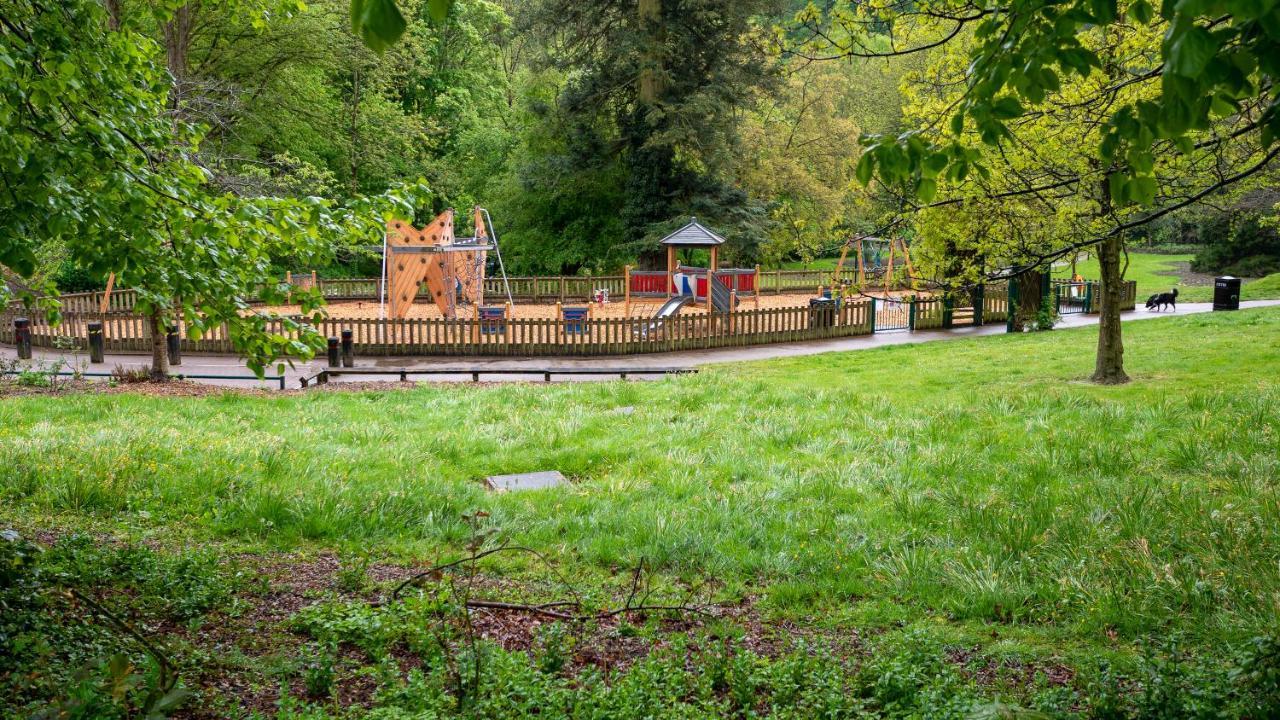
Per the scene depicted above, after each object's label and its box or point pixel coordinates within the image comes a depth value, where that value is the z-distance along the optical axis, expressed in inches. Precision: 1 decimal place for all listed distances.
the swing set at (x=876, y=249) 1460.4
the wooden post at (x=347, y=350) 870.4
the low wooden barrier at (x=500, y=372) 738.2
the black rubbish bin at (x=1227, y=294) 1171.6
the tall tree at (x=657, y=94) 1360.7
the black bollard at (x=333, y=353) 843.4
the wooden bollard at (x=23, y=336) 881.0
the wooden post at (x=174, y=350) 892.0
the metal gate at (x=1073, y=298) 1272.1
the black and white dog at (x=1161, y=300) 1238.3
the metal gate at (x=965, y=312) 1138.0
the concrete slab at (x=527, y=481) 347.9
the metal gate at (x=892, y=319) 1173.1
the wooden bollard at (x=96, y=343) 853.8
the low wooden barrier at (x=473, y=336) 962.1
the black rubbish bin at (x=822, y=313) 1083.9
